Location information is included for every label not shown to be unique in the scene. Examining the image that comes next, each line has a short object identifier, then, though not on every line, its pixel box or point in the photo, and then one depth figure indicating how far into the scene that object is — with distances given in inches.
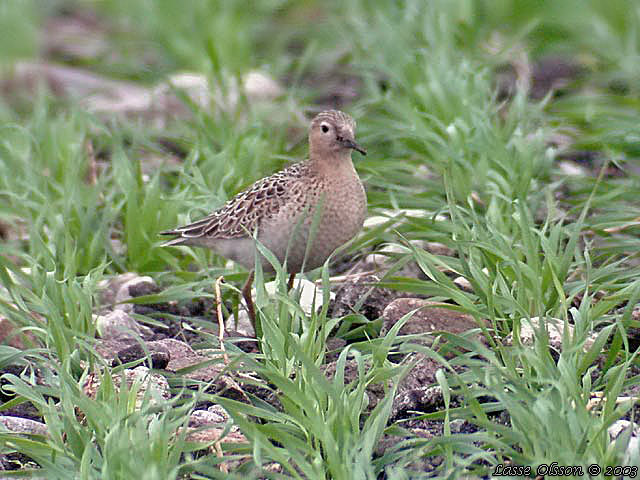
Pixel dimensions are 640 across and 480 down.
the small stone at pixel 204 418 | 332.2
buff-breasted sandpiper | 417.7
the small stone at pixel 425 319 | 384.8
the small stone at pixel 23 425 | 336.5
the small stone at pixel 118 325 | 409.7
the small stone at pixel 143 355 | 367.6
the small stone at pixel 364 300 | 411.5
